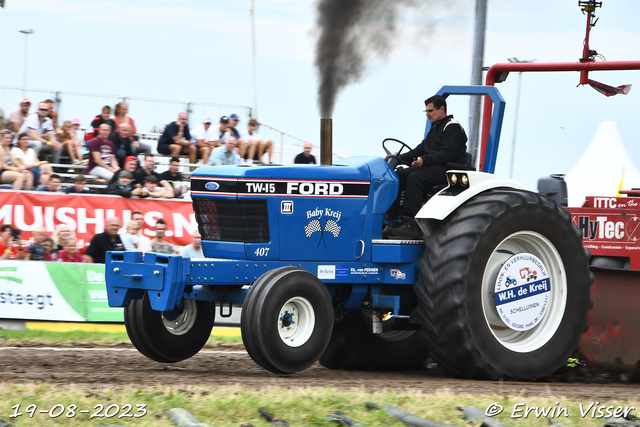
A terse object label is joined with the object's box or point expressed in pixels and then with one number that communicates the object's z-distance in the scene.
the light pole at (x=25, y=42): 26.62
